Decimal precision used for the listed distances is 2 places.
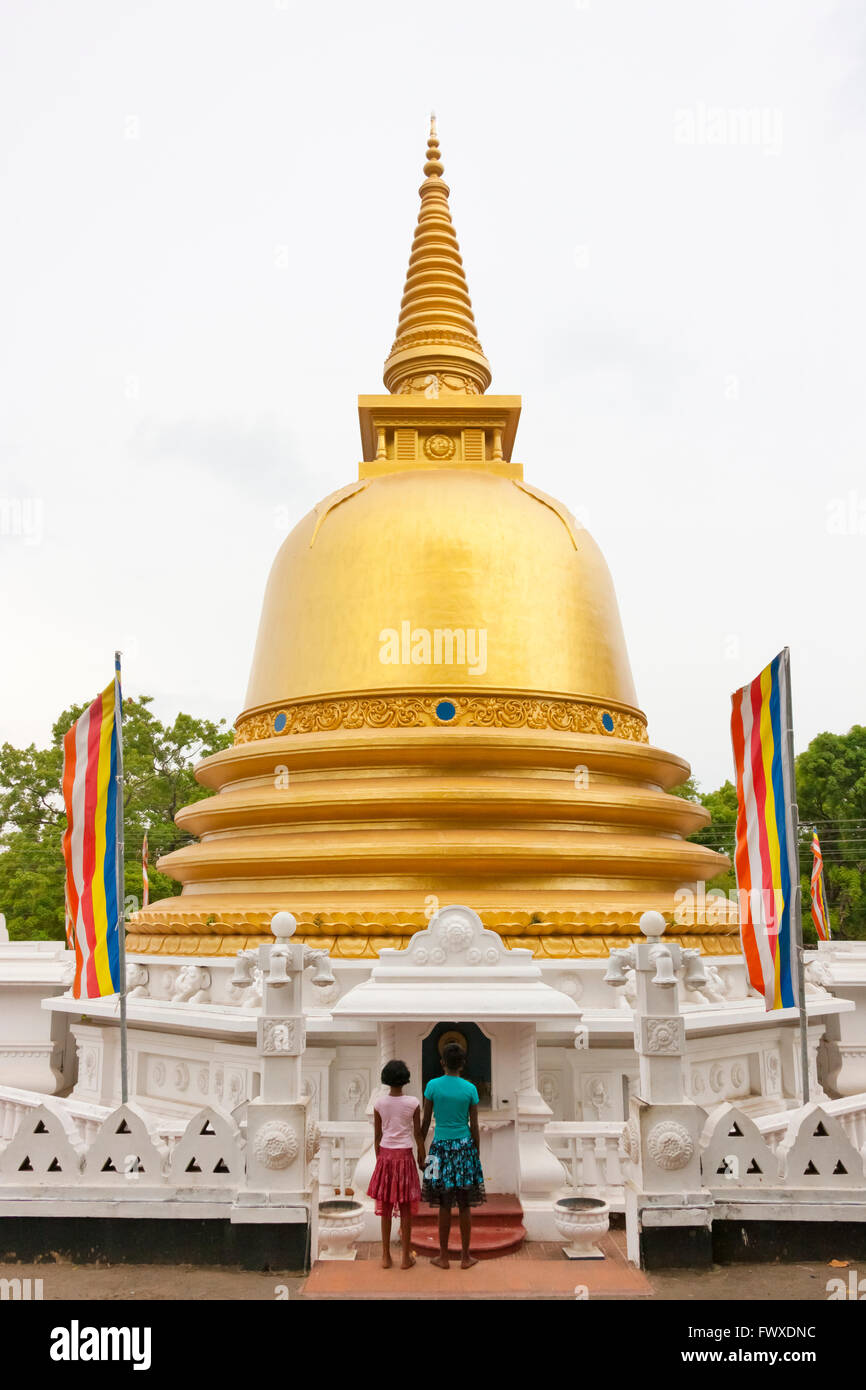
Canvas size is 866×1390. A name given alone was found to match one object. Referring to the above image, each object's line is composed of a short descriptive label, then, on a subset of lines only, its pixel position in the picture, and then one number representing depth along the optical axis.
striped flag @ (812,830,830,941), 23.69
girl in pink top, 7.62
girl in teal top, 7.66
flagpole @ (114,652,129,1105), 9.66
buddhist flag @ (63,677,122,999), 10.09
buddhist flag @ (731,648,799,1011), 9.78
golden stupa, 13.09
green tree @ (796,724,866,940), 40.34
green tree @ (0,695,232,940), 34.41
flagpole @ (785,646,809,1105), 9.16
